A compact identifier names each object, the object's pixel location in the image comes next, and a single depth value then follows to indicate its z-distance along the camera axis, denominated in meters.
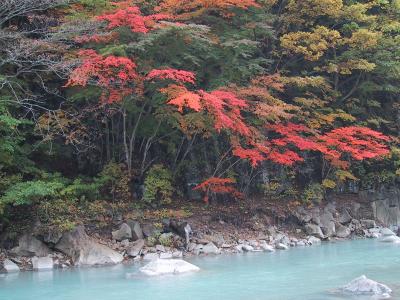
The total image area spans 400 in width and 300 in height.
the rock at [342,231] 15.95
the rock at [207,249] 13.16
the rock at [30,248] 11.80
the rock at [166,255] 12.41
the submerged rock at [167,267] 10.20
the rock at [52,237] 12.10
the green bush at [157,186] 14.31
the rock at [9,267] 11.10
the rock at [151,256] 12.38
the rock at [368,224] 16.80
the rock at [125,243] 12.84
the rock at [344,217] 16.72
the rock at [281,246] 14.03
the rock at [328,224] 15.86
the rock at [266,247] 13.69
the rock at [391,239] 14.62
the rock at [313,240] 14.95
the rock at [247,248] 13.64
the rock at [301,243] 14.64
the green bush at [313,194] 16.73
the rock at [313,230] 15.54
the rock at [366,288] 7.83
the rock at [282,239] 14.57
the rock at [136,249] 12.48
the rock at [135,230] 13.13
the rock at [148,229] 13.33
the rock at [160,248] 12.84
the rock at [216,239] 13.79
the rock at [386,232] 16.21
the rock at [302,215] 15.95
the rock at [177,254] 12.66
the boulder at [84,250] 11.86
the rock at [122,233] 13.01
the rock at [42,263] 11.41
